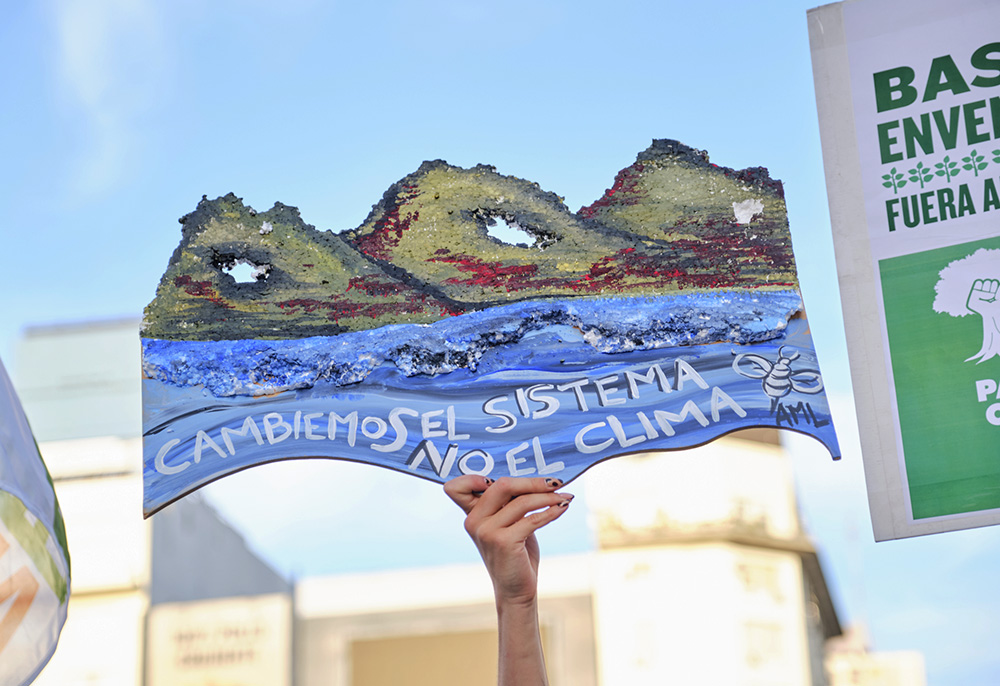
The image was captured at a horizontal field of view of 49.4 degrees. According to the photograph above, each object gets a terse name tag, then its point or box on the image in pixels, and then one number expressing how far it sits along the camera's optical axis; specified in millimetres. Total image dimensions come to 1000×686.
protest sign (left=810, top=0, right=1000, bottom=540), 2689
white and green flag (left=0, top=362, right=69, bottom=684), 1770
